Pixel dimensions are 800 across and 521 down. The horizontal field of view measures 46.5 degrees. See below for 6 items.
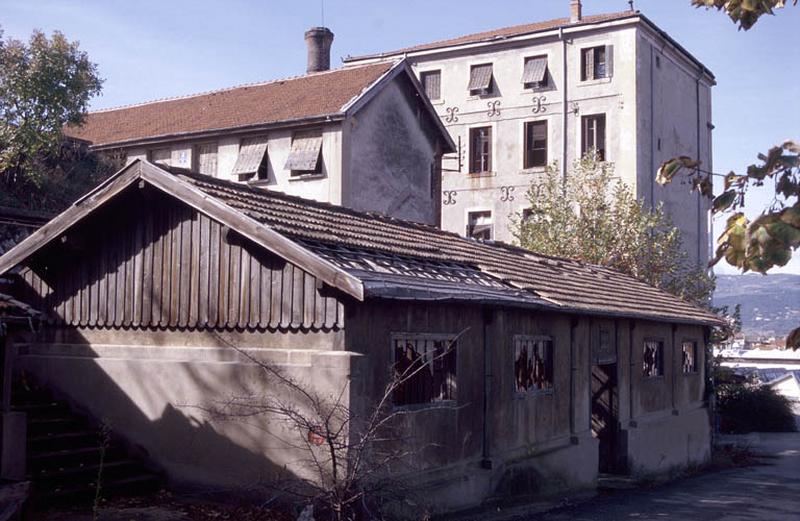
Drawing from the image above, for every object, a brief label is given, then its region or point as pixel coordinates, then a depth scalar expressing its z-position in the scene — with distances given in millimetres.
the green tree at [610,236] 27250
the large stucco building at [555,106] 33531
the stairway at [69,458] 10648
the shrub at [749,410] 34625
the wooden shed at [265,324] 10781
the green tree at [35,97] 21469
